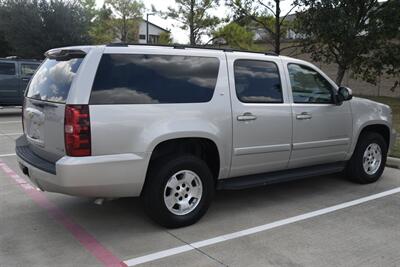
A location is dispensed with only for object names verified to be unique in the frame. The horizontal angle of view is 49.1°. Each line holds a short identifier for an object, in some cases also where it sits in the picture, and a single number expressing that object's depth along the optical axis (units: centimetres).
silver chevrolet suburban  399
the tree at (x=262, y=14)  1936
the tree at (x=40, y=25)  2773
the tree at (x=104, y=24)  4100
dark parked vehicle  1440
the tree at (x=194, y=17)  2812
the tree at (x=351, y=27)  1518
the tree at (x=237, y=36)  2655
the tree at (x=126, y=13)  4294
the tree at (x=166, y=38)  3386
